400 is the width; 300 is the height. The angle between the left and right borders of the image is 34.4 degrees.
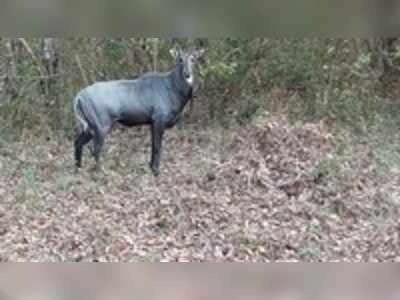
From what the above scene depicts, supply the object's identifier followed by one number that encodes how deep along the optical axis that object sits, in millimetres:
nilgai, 5633
